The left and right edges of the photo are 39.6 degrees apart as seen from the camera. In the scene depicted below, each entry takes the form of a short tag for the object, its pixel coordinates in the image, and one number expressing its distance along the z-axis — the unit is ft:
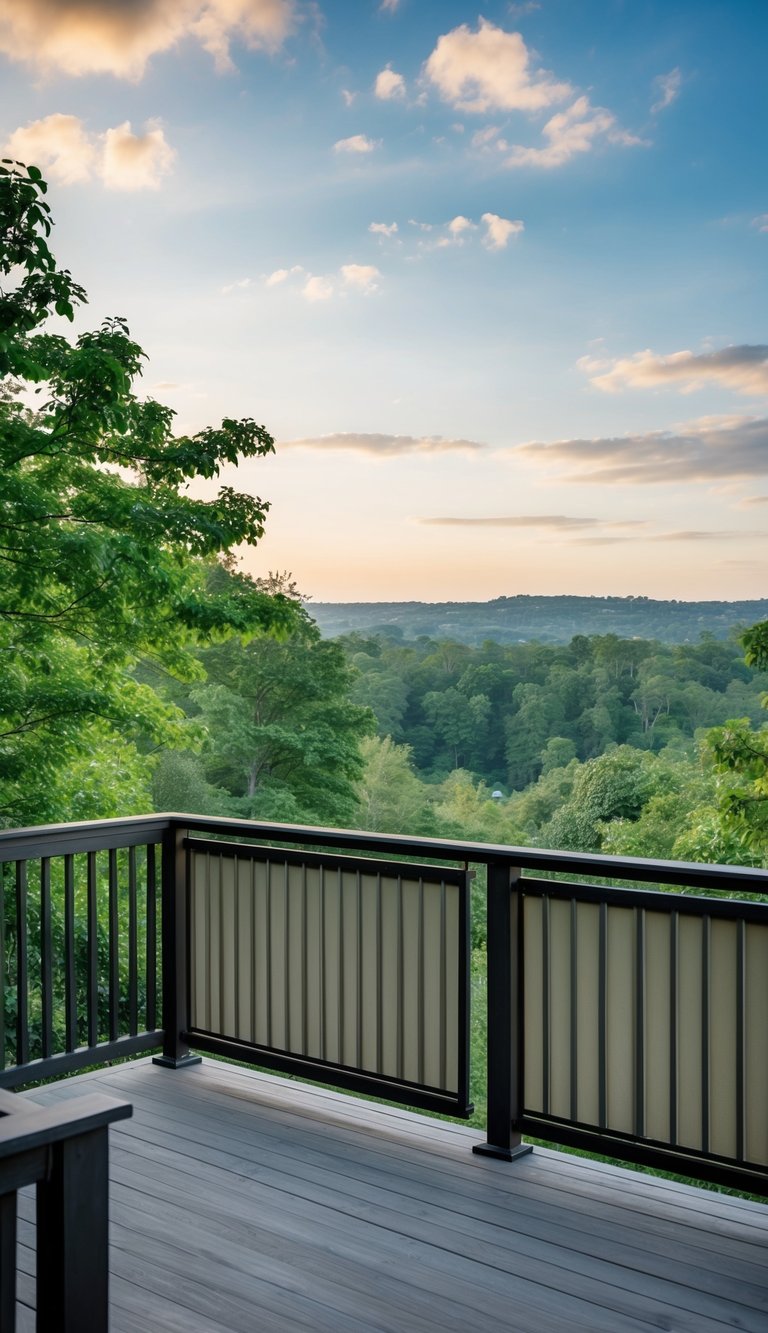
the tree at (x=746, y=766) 32.40
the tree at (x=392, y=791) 78.83
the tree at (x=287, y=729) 67.77
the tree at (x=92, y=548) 21.95
